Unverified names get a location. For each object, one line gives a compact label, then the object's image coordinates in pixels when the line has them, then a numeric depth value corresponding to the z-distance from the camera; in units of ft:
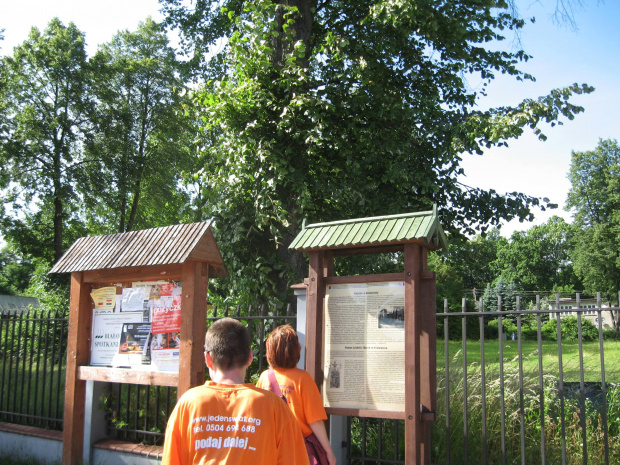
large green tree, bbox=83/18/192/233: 82.38
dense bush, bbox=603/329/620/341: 121.06
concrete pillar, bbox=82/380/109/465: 20.03
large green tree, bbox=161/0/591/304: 26.89
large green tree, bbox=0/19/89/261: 77.10
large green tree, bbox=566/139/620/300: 153.69
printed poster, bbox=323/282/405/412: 14.11
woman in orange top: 11.82
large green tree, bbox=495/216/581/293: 261.65
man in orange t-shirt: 7.94
